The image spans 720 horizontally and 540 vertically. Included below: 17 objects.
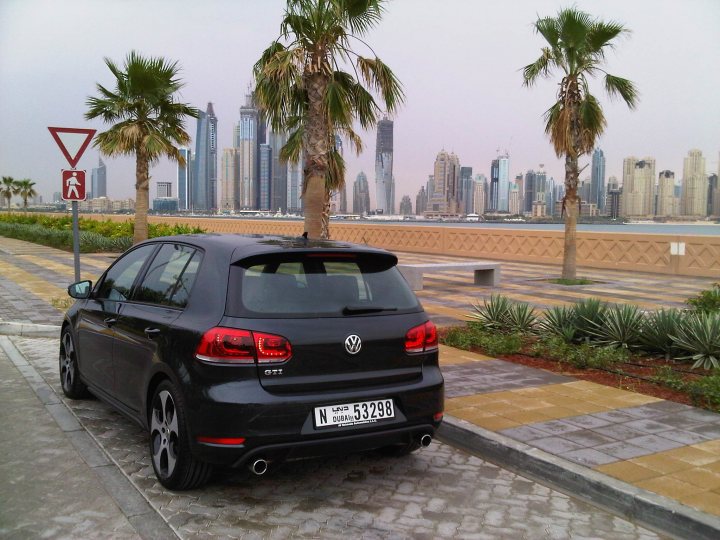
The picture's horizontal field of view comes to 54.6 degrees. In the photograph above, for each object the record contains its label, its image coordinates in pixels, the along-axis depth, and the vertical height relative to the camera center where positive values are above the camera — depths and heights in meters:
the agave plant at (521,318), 9.52 -1.36
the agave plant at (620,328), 8.20 -1.27
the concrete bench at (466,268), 15.49 -1.23
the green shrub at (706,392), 6.02 -1.49
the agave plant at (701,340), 7.23 -1.25
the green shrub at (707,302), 9.80 -1.16
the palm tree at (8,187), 87.31 +2.92
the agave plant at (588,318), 8.63 -1.20
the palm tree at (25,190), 85.50 +2.60
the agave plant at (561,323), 8.55 -1.32
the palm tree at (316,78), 12.99 +2.62
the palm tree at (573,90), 17.25 +3.32
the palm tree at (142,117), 22.27 +3.19
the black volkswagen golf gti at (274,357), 3.81 -0.82
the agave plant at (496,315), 9.71 -1.35
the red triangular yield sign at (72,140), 10.26 +1.05
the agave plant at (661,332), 7.78 -1.24
